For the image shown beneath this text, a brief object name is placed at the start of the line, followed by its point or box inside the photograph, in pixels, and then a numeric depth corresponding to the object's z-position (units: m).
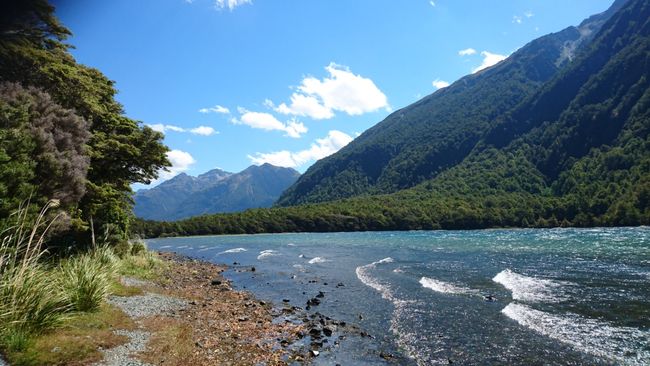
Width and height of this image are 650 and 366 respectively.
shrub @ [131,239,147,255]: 36.17
